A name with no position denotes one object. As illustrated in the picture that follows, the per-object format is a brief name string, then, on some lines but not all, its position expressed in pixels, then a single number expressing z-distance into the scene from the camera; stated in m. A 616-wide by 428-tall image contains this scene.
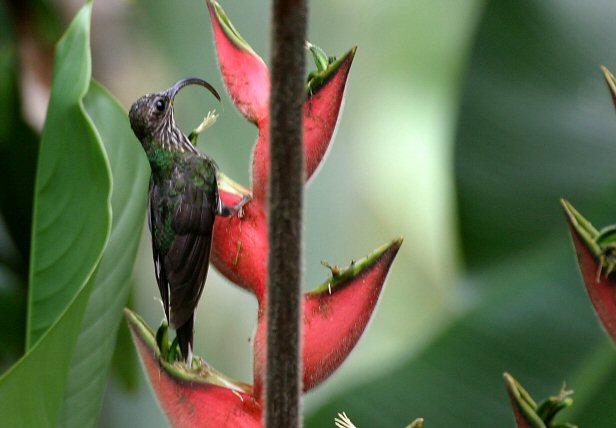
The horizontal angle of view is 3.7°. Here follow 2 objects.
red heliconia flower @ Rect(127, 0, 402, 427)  4.19
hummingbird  4.25
